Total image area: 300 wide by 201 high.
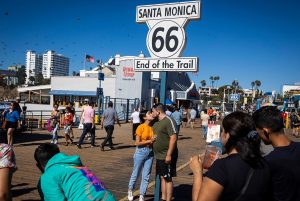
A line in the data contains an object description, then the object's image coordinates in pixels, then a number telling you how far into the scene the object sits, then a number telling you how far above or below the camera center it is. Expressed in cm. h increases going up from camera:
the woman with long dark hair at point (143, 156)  614 -114
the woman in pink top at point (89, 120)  1286 -104
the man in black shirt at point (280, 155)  260 -48
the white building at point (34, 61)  17925 +1668
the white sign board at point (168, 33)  460 +86
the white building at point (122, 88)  3512 +60
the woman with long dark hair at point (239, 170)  217 -49
